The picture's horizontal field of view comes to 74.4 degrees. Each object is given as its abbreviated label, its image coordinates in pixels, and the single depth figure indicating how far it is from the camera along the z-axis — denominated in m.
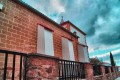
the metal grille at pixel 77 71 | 3.18
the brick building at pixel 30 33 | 3.90
